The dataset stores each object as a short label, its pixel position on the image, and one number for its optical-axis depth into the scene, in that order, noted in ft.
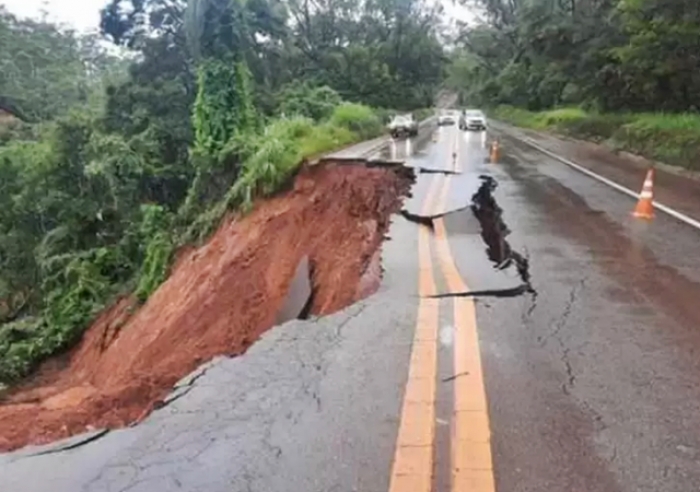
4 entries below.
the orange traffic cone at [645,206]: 32.53
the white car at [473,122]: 135.44
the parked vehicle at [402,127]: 105.60
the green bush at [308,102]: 101.76
